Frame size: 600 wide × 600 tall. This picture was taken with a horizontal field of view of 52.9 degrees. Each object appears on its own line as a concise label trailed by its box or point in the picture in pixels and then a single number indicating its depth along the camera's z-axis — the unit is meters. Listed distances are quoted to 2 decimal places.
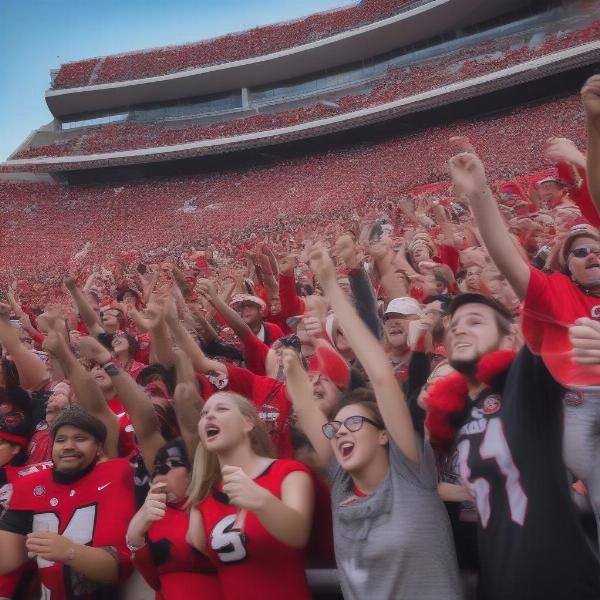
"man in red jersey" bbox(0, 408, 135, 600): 2.32
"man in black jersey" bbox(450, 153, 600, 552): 1.53
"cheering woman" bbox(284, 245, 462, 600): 1.75
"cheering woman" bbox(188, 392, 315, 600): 1.87
